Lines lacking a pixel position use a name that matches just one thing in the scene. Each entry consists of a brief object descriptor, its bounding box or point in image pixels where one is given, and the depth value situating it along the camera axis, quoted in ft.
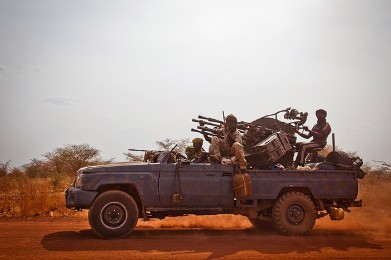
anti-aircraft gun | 30.30
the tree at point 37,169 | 107.14
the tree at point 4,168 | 71.57
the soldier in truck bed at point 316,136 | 33.68
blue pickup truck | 25.82
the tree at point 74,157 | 111.83
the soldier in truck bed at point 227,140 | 29.43
